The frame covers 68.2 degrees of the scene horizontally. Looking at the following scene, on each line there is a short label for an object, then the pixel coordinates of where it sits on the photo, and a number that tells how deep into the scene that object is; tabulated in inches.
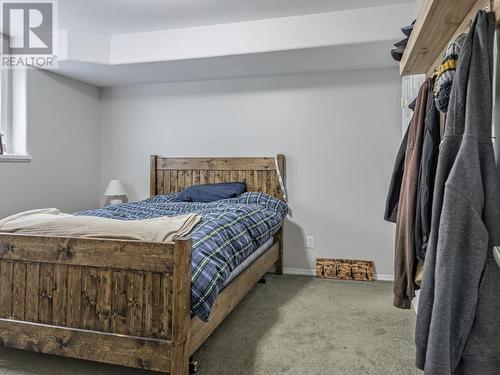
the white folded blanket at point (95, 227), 68.4
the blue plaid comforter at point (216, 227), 67.0
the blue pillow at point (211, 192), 140.4
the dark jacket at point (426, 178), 48.9
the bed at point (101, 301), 62.5
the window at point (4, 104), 132.7
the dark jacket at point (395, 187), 65.2
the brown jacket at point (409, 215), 53.2
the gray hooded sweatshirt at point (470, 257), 35.1
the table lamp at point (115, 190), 160.1
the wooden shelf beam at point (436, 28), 47.0
